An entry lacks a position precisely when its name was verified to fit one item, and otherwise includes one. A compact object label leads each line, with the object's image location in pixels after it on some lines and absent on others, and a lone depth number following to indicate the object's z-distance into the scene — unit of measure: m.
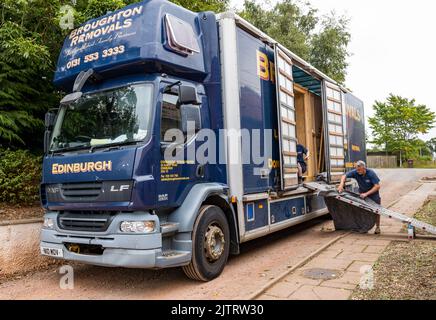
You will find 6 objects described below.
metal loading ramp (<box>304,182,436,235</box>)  8.05
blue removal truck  4.69
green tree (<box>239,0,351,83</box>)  22.34
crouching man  8.38
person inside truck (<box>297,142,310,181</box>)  9.06
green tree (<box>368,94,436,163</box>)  41.12
